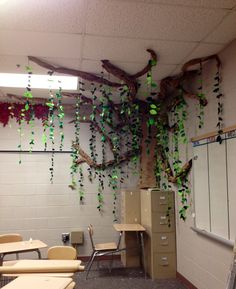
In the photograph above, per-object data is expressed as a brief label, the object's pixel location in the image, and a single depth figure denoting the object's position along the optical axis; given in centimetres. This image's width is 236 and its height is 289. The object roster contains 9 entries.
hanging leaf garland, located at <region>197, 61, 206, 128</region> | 353
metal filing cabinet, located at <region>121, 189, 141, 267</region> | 479
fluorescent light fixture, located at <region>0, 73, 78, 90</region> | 389
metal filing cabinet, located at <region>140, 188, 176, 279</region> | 430
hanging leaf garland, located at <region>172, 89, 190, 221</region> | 395
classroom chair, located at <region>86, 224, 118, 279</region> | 444
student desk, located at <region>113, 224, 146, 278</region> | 436
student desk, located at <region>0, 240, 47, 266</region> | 342
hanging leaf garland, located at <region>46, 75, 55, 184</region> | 515
